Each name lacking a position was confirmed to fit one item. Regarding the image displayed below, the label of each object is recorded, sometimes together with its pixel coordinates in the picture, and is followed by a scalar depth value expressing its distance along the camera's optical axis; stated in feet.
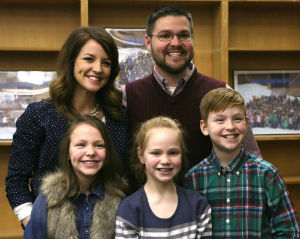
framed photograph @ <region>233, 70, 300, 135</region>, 11.60
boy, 5.11
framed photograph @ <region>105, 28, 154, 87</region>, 11.00
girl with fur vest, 5.01
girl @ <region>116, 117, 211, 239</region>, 4.88
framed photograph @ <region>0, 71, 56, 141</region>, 10.76
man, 6.42
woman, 5.69
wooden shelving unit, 10.76
